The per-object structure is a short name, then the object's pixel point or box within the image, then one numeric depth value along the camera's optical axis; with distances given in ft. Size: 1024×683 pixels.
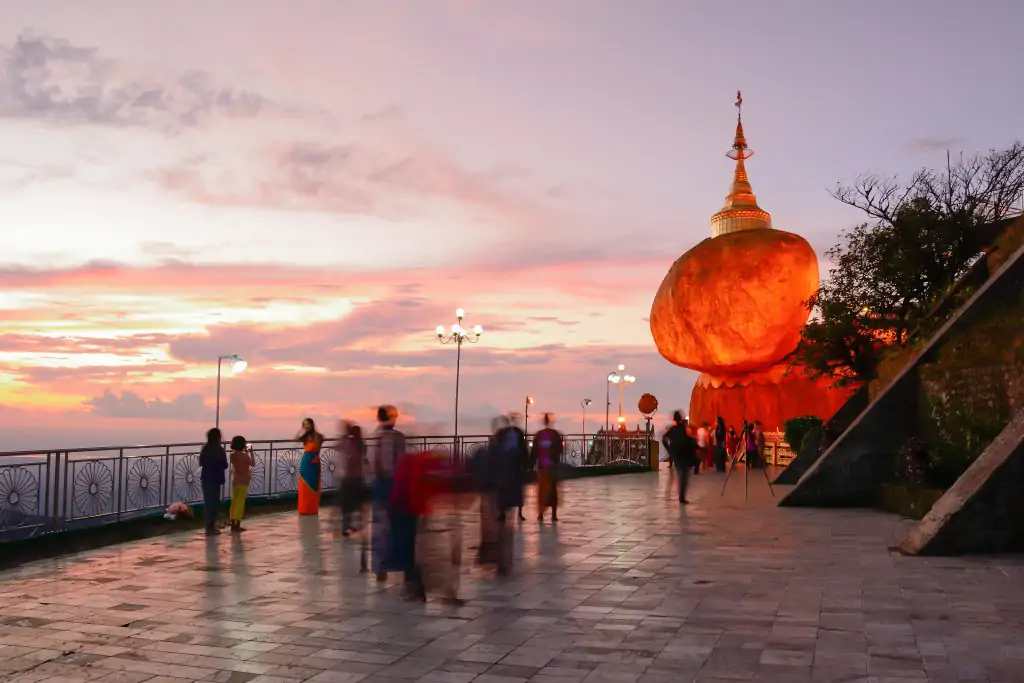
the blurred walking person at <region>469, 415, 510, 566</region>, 30.83
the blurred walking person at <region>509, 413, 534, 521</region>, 41.93
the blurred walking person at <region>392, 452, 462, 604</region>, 25.39
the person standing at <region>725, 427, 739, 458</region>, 109.71
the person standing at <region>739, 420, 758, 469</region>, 84.78
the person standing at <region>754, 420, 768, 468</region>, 82.06
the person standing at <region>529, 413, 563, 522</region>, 47.73
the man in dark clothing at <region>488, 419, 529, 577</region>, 33.71
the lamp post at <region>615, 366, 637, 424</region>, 172.35
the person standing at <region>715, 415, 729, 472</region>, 96.63
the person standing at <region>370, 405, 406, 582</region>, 25.82
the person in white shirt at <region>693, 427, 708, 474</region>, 98.89
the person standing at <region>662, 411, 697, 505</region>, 54.90
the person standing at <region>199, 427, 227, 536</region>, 41.63
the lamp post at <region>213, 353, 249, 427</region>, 78.69
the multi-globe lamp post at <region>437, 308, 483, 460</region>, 91.81
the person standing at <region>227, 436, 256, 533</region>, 43.04
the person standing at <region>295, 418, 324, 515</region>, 49.47
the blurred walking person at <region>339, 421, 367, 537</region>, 37.93
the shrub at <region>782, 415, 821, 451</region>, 98.43
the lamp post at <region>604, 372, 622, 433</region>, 172.65
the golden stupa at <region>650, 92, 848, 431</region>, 144.15
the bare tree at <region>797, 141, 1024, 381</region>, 79.25
